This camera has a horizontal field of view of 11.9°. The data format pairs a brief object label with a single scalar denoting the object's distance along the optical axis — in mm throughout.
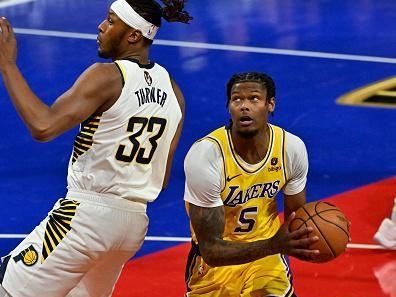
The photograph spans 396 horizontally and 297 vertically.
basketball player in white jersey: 10029
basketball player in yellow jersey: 10464
